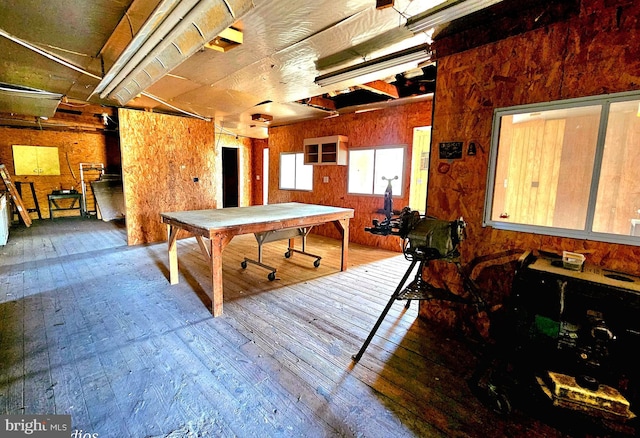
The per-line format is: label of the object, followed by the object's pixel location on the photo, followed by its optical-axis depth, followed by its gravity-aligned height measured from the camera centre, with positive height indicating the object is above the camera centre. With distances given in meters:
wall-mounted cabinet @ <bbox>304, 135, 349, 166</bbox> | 5.68 +0.77
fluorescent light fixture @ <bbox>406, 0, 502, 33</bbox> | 1.63 +1.12
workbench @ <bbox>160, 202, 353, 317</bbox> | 2.62 -0.44
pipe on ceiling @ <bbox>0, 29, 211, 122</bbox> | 2.42 +1.23
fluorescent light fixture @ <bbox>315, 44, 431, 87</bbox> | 2.48 +1.23
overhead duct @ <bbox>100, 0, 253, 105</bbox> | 1.73 +1.09
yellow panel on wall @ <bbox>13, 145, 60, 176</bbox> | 6.98 +0.43
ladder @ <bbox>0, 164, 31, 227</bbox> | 6.43 -0.48
